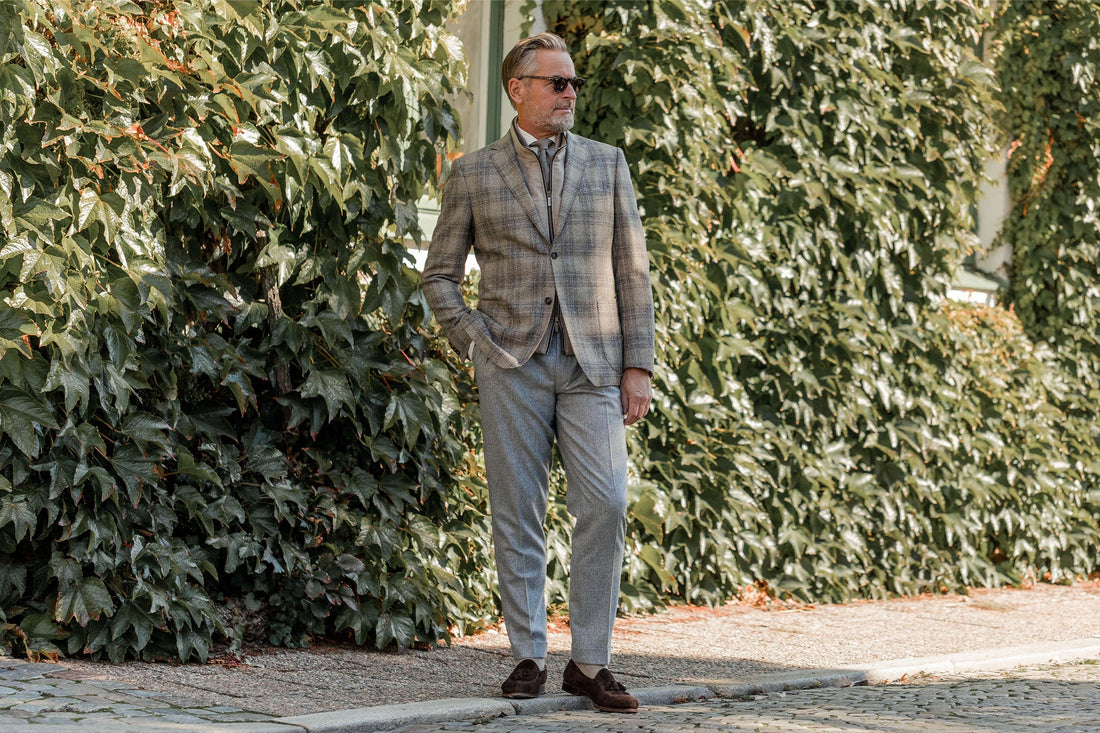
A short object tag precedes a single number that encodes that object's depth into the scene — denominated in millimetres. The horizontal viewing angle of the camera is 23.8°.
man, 9017
